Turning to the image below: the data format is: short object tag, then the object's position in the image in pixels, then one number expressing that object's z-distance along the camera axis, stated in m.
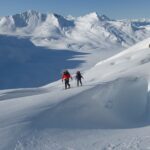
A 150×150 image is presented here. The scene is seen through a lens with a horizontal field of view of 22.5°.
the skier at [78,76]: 37.18
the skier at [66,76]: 35.75
